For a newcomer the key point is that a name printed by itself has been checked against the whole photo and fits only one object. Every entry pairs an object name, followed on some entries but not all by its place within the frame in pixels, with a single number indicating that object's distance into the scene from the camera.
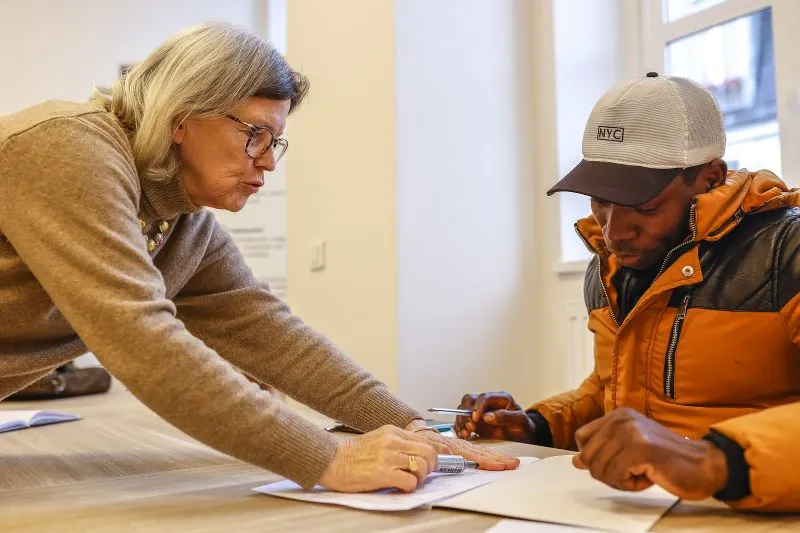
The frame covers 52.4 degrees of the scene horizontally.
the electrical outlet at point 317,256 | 3.03
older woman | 0.89
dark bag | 2.41
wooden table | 0.77
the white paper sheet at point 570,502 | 0.75
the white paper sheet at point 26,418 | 1.63
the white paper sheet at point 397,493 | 0.84
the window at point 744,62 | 2.20
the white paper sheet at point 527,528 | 0.72
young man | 1.13
